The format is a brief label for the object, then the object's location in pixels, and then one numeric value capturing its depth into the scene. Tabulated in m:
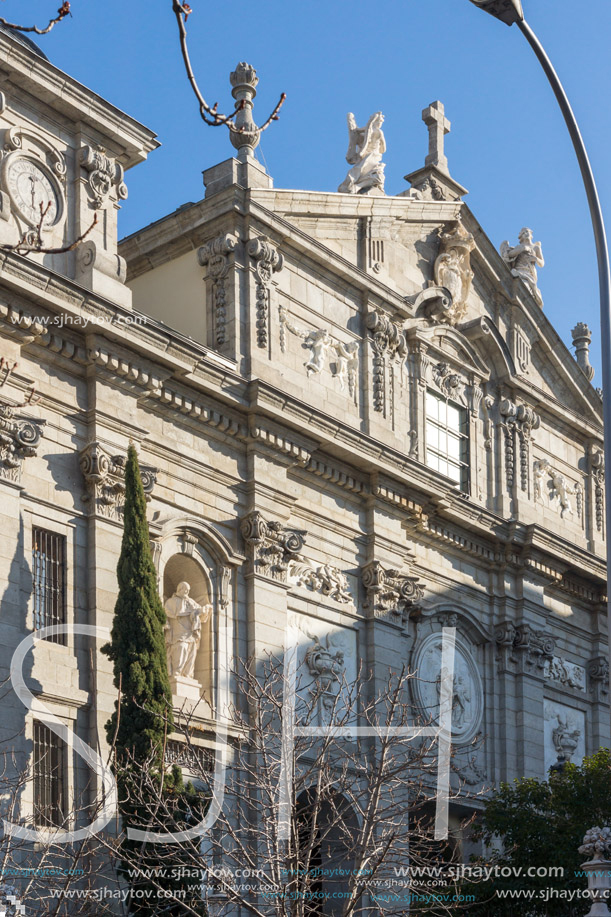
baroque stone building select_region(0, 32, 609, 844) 25.30
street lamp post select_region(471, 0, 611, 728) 16.34
